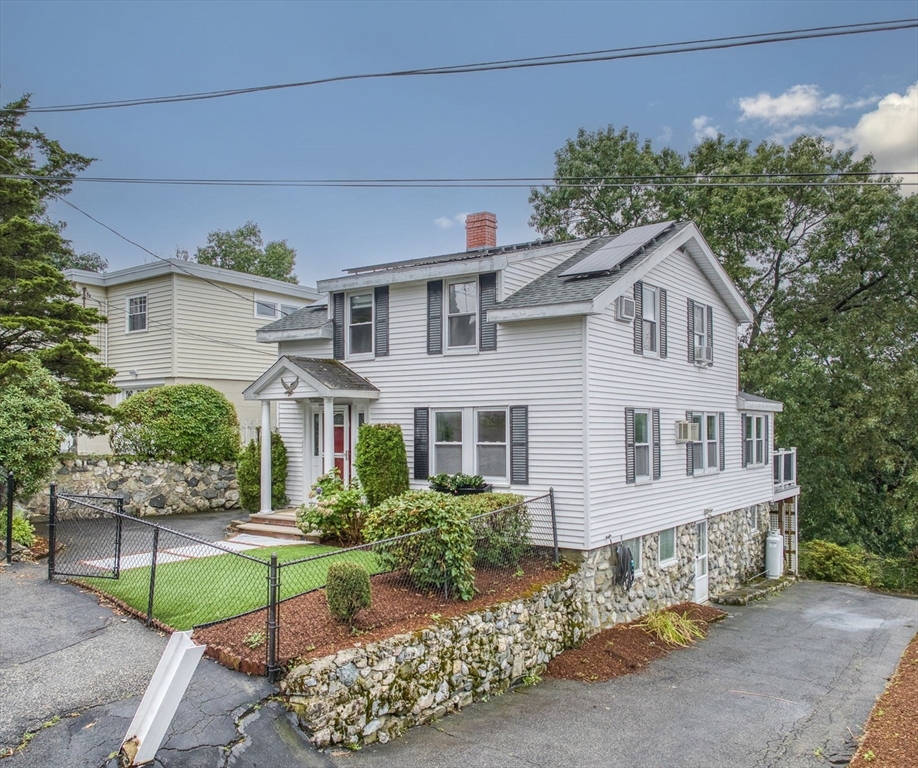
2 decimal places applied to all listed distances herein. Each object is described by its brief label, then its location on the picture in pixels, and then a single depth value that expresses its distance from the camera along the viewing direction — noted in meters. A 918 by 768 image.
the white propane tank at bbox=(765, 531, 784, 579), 20.80
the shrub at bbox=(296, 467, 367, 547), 12.89
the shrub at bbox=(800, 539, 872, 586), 22.94
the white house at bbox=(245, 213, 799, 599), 12.37
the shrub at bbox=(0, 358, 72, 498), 11.79
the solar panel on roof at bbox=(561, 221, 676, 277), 13.02
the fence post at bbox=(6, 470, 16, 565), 10.98
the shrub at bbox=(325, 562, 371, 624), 7.77
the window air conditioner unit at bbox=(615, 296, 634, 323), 13.15
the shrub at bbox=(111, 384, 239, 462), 17.16
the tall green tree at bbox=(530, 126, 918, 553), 24.22
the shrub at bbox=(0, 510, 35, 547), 11.41
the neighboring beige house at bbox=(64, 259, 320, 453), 20.66
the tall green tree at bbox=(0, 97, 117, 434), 14.67
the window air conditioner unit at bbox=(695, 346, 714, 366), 16.59
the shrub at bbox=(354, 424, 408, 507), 13.54
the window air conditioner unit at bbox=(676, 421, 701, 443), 15.27
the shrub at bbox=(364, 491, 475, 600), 9.39
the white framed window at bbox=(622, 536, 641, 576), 13.76
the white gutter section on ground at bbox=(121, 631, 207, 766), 5.54
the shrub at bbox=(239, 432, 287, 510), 15.63
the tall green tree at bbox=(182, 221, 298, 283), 40.88
